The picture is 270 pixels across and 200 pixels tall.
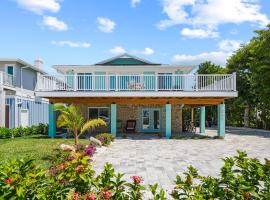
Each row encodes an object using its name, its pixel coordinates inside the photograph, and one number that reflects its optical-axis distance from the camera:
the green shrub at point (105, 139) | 10.09
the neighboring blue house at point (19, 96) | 15.68
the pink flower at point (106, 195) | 2.22
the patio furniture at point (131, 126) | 15.23
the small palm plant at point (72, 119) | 8.32
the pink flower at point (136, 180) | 2.32
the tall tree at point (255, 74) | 17.00
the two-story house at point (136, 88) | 11.95
